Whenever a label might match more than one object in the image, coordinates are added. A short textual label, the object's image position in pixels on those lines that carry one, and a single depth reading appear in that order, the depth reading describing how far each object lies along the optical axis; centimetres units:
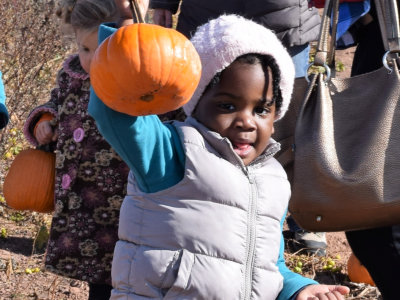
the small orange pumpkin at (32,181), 324
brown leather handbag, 282
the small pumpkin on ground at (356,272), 450
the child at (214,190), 215
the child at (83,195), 313
